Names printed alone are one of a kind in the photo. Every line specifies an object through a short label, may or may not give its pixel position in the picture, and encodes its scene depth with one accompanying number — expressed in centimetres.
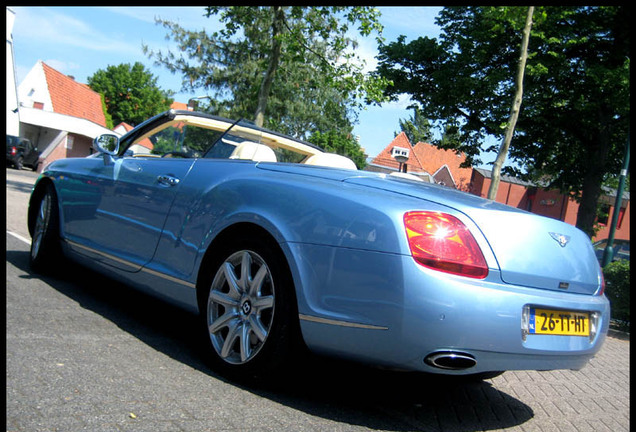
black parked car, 3328
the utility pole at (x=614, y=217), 1305
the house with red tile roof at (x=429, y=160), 6147
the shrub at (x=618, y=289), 927
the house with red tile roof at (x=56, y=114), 4456
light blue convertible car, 285
